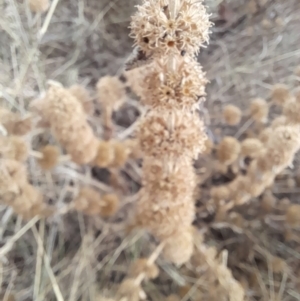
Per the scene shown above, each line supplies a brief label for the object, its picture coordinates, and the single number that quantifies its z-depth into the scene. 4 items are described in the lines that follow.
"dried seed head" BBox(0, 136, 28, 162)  0.10
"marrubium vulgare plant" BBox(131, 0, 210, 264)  0.07
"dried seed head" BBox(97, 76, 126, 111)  0.12
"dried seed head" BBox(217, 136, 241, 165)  0.12
